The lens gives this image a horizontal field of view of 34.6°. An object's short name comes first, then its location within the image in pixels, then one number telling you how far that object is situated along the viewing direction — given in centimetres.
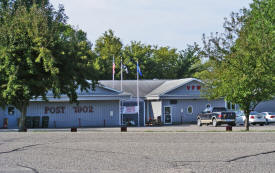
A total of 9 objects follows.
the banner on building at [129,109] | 4434
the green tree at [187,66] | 7319
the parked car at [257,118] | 4041
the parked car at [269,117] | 4306
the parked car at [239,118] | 4175
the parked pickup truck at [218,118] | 3703
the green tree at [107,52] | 6741
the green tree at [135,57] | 6800
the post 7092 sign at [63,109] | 4212
